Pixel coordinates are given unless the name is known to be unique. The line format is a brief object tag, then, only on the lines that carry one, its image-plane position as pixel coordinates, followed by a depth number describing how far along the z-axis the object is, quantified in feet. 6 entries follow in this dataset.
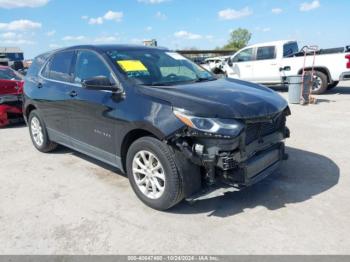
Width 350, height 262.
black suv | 10.62
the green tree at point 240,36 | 275.39
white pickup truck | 36.68
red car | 25.91
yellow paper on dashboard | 13.22
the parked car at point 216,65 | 46.88
